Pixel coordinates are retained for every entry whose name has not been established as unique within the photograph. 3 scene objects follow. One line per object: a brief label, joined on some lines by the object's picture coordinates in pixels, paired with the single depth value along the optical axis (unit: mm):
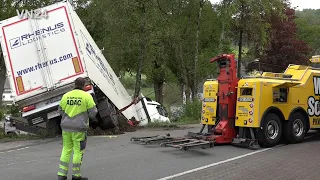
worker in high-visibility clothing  7273
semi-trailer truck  13031
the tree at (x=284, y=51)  41375
